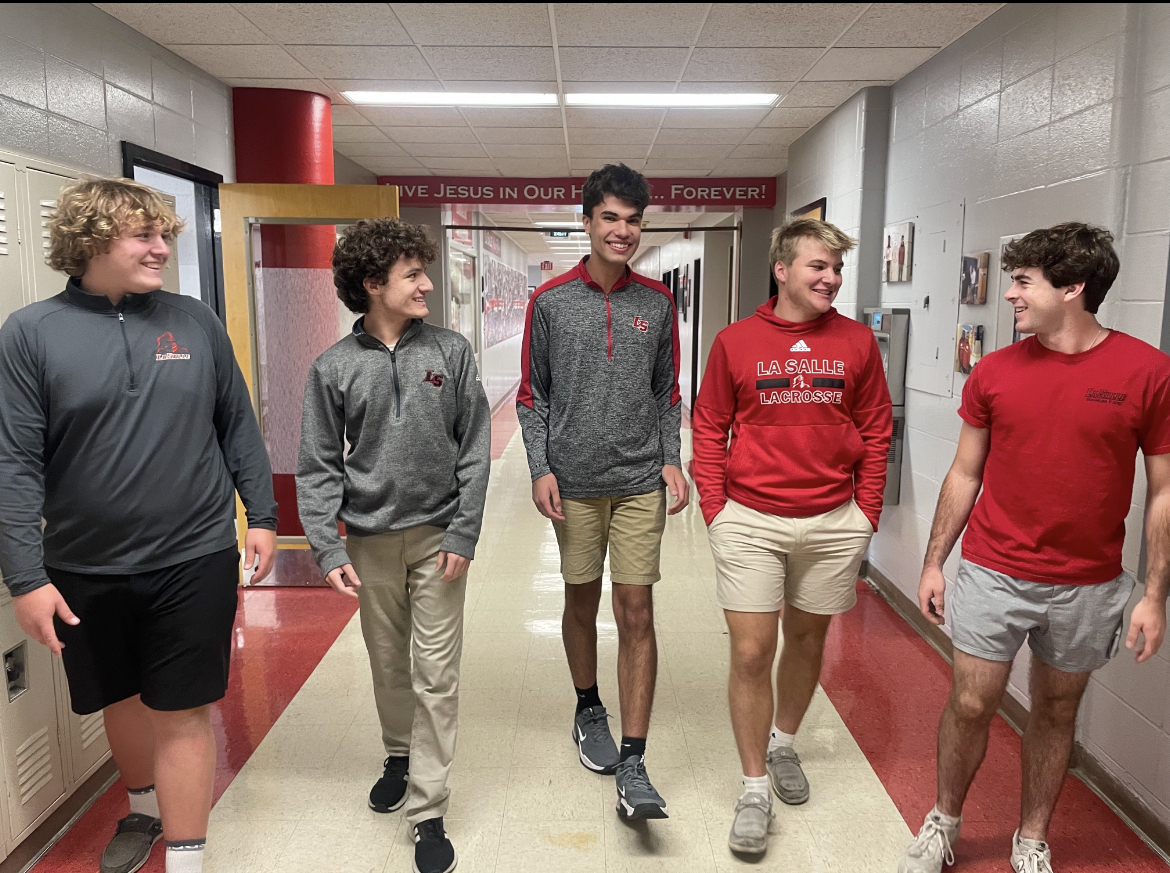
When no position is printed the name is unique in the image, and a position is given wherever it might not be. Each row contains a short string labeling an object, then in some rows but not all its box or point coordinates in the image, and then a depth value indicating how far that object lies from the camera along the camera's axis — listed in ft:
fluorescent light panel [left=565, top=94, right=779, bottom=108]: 16.31
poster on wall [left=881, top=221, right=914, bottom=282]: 13.85
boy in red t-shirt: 6.12
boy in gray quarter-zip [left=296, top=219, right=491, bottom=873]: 6.79
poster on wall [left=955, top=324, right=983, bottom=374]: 11.14
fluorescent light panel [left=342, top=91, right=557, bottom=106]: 16.30
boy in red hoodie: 7.17
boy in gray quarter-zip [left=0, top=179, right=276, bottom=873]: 5.83
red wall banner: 26.30
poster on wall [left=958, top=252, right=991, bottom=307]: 11.00
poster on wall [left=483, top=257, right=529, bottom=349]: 44.14
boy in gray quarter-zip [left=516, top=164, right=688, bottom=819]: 7.69
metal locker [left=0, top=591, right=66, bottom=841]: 7.02
